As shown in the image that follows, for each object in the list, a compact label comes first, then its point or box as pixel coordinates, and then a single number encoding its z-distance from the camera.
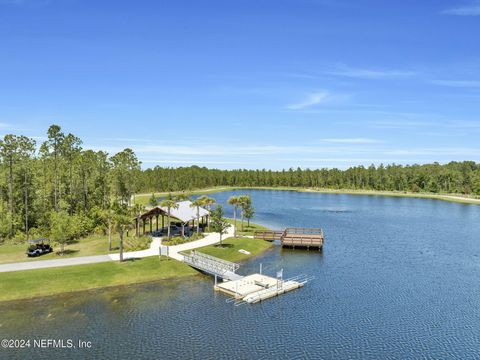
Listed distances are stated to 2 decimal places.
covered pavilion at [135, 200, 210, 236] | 65.81
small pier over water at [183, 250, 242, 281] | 49.56
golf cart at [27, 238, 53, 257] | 53.66
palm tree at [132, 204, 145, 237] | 64.53
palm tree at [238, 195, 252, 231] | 78.31
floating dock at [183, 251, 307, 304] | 43.28
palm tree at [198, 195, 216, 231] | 71.25
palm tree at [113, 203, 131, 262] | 51.16
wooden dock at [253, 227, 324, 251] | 69.50
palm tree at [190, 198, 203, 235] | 69.12
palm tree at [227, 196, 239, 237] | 76.79
